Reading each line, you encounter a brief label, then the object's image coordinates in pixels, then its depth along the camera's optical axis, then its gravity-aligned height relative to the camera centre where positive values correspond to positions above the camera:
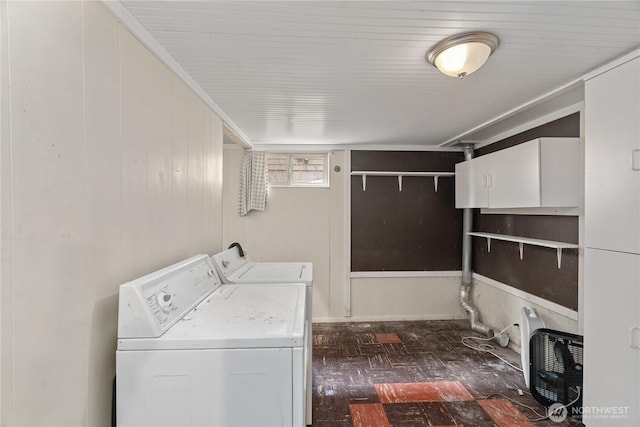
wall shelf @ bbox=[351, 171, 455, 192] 3.71 +0.46
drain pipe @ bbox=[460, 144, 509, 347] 3.46 -0.67
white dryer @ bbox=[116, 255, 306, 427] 0.97 -0.54
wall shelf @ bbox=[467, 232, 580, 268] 2.29 -0.25
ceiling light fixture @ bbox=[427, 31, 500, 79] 1.35 +0.76
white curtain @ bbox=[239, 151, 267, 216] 3.66 +0.34
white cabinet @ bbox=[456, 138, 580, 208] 2.25 +0.30
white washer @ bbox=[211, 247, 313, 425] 1.78 -0.41
